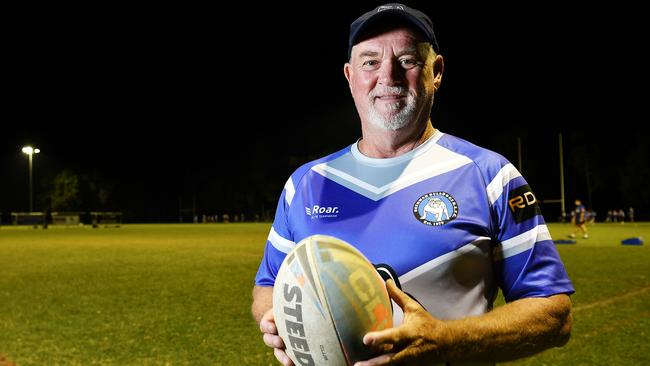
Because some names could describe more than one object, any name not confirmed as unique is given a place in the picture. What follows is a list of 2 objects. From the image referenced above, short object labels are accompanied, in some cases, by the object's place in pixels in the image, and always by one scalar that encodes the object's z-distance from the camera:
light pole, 56.47
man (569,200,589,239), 26.33
